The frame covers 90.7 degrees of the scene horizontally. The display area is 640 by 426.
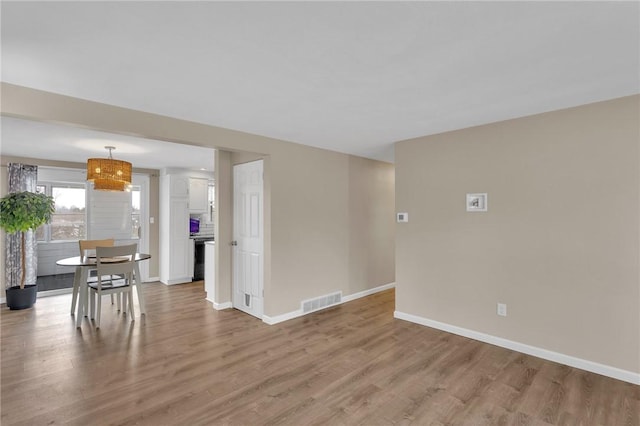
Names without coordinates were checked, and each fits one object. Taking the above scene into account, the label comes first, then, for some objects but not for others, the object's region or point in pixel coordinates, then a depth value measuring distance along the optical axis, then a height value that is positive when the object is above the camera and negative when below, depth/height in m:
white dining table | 3.87 -0.79
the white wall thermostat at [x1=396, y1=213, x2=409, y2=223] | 4.00 -0.01
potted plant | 4.20 +0.04
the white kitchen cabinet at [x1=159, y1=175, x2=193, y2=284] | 6.09 -0.25
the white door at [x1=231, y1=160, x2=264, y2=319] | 4.13 -0.29
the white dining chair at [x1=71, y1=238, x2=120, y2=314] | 4.27 -0.39
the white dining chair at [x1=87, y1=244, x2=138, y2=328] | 3.82 -0.61
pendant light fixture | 3.81 +0.57
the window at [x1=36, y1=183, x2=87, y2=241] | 6.50 +0.11
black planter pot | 4.49 -1.10
